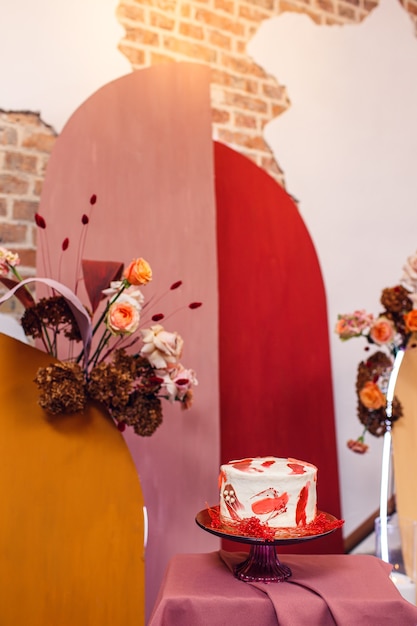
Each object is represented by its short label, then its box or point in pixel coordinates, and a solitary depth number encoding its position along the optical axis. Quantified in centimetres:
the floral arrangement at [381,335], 193
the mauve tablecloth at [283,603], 116
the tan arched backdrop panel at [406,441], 197
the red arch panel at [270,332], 222
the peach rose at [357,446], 203
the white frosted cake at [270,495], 125
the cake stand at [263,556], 121
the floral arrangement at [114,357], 148
